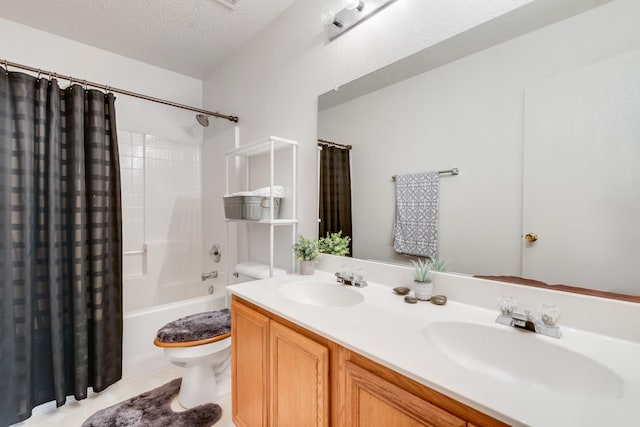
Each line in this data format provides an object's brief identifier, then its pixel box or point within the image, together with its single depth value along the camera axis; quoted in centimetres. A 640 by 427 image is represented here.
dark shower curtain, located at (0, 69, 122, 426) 148
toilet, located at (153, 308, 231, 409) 149
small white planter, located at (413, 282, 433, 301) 106
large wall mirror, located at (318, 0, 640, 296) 77
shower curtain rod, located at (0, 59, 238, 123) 150
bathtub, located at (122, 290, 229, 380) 184
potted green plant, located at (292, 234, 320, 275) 152
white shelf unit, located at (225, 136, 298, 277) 161
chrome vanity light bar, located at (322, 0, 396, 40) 131
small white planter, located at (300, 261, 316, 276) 153
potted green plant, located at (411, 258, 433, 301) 106
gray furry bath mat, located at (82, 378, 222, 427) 146
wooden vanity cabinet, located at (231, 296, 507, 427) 62
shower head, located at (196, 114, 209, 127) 229
